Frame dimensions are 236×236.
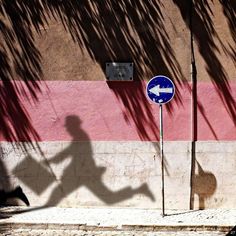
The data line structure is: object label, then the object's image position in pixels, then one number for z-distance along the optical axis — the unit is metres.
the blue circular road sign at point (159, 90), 10.92
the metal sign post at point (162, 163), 11.14
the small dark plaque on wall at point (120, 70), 11.61
